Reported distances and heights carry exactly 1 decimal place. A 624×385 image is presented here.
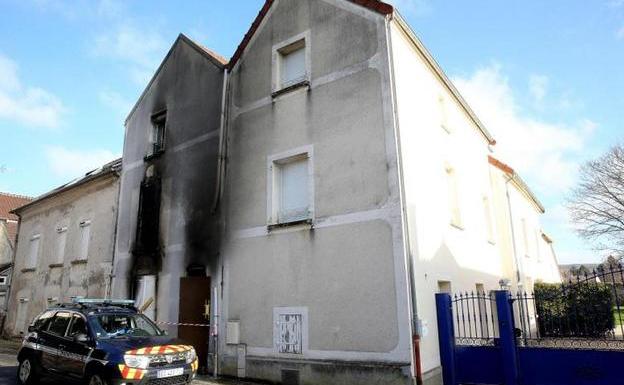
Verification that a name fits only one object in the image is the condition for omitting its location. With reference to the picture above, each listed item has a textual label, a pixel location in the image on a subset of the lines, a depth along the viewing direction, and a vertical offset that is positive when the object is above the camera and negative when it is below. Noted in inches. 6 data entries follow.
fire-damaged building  359.3 +103.1
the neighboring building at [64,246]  645.9 +107.2
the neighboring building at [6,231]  1001.6 +239.2
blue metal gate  301.3 -38.3
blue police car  306.3 -27.0
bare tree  1103.6 +266.0
